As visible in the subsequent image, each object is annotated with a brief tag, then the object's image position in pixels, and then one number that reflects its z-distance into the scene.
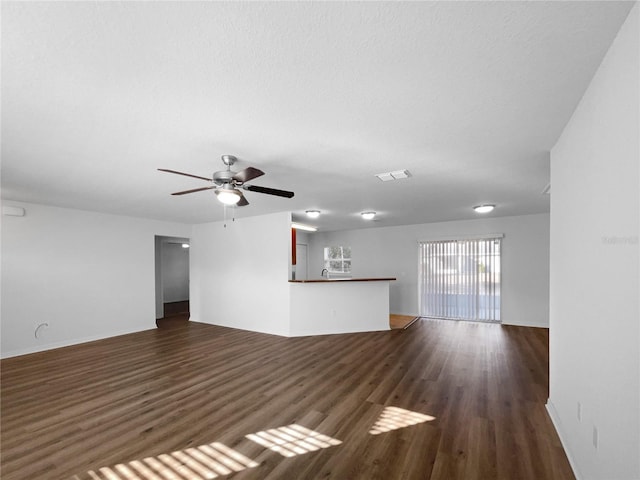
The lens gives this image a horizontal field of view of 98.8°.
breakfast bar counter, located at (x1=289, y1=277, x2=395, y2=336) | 5.50
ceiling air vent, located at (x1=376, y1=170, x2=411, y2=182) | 3.18
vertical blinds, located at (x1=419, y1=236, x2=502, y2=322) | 6.55
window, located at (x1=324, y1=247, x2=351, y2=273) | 8.77
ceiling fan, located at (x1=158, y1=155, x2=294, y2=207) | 2.51
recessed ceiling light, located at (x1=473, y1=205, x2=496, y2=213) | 5.12
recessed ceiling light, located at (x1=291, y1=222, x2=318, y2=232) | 7.10
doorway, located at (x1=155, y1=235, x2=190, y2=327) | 9.48
